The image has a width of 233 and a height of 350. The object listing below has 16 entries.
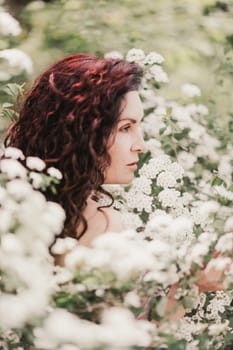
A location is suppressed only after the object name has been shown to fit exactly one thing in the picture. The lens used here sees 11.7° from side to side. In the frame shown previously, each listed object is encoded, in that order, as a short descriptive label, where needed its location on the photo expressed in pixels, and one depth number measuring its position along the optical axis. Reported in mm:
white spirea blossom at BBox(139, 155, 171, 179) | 3570
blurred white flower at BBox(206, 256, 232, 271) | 2562
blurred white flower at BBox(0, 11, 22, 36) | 3281
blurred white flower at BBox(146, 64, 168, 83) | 4121
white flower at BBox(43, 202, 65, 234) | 2356
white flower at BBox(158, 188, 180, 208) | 3451
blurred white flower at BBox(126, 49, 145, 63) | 4041
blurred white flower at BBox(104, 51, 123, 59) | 4257
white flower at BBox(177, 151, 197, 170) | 4314
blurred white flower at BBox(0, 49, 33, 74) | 3219
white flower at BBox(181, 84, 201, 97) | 4380
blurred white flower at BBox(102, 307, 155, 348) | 2056
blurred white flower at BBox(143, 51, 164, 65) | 4041
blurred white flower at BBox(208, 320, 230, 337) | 2663
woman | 3132
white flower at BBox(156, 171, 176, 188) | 3519
